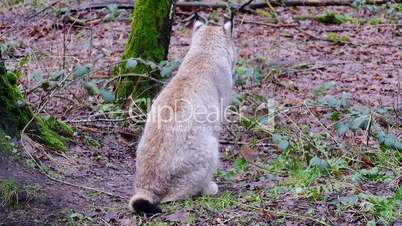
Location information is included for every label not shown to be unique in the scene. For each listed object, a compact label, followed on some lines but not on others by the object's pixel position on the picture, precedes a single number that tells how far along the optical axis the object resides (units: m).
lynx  5.41
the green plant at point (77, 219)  5.12
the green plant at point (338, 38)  11.84
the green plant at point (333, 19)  12.98
